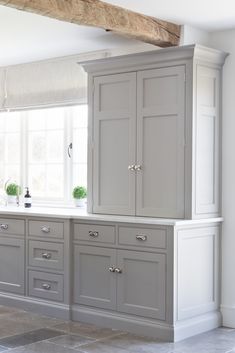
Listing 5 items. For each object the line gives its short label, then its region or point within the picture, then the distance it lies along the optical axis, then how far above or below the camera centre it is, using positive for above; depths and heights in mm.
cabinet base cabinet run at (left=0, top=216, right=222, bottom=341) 4652 -772
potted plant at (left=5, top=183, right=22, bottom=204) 6648 -170
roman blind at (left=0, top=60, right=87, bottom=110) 6066 +959
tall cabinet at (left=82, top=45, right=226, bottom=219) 4770 +368
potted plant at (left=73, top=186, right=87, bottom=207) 6059 -171
